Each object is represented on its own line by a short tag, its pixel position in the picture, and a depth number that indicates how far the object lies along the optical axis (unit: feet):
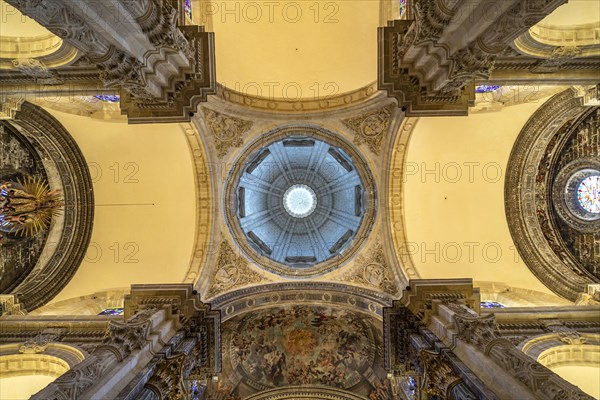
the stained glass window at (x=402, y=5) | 38.69
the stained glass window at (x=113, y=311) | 43.81
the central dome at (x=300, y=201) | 49.93
